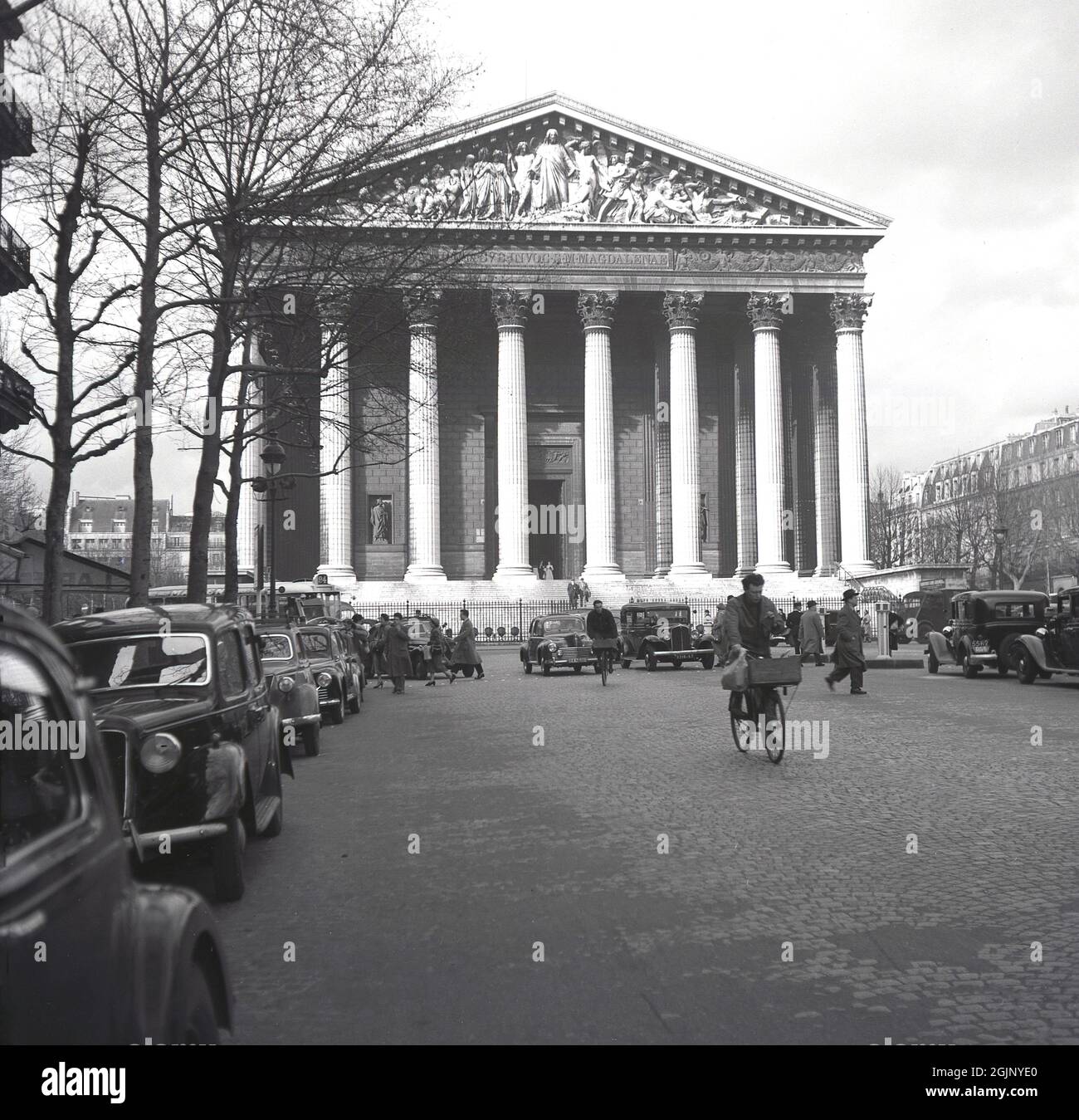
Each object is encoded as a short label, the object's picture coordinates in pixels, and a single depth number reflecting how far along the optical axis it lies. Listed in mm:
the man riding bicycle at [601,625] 23391
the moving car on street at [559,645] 27734
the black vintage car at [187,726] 6230
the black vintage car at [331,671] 16688
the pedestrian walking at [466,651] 27250
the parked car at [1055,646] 20312
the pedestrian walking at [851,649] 18734
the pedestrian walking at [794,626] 37938
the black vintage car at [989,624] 24172
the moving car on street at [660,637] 29094
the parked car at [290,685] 12359
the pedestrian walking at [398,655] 23672
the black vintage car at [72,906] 2268
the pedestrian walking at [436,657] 25862
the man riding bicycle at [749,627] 11594
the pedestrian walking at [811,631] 25453
